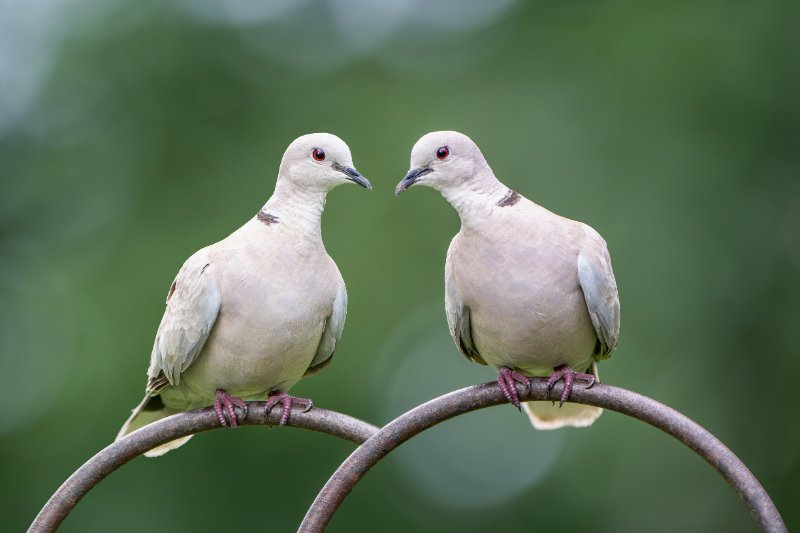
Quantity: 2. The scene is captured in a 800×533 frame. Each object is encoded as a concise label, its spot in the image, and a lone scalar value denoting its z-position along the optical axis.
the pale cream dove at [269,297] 7.25
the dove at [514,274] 6.92
